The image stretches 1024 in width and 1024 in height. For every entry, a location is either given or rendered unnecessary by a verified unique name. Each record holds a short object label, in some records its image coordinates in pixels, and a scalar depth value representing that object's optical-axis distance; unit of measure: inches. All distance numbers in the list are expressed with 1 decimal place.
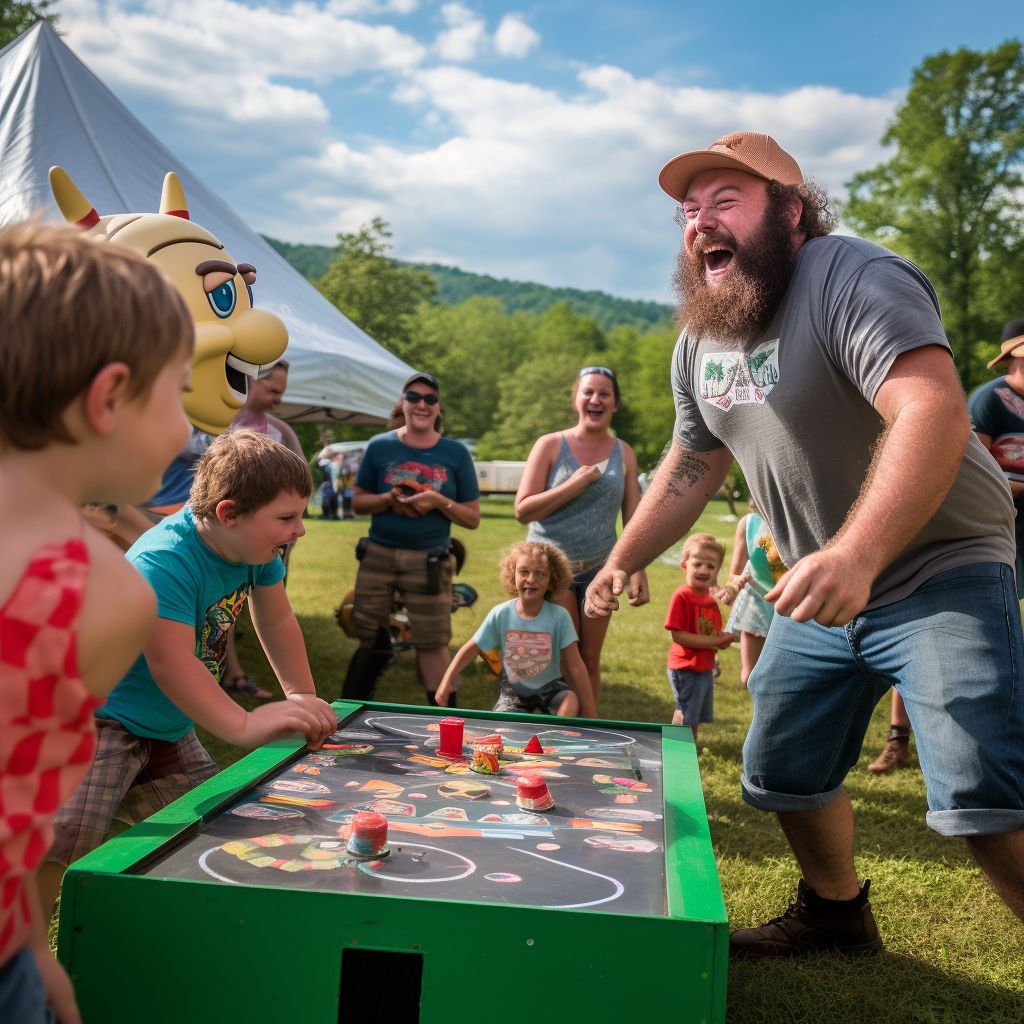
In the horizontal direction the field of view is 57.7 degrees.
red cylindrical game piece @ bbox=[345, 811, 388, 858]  68.2
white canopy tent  219.9
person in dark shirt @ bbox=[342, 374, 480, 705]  190.9
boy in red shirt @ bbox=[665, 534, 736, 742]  175.5
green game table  56.9
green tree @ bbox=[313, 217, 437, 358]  1653.5
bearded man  76.7
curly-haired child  159.2
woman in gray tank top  179.2
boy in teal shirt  84.5
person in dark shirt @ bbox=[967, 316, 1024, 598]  185.3
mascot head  105.5
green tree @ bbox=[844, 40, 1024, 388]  1007.0
